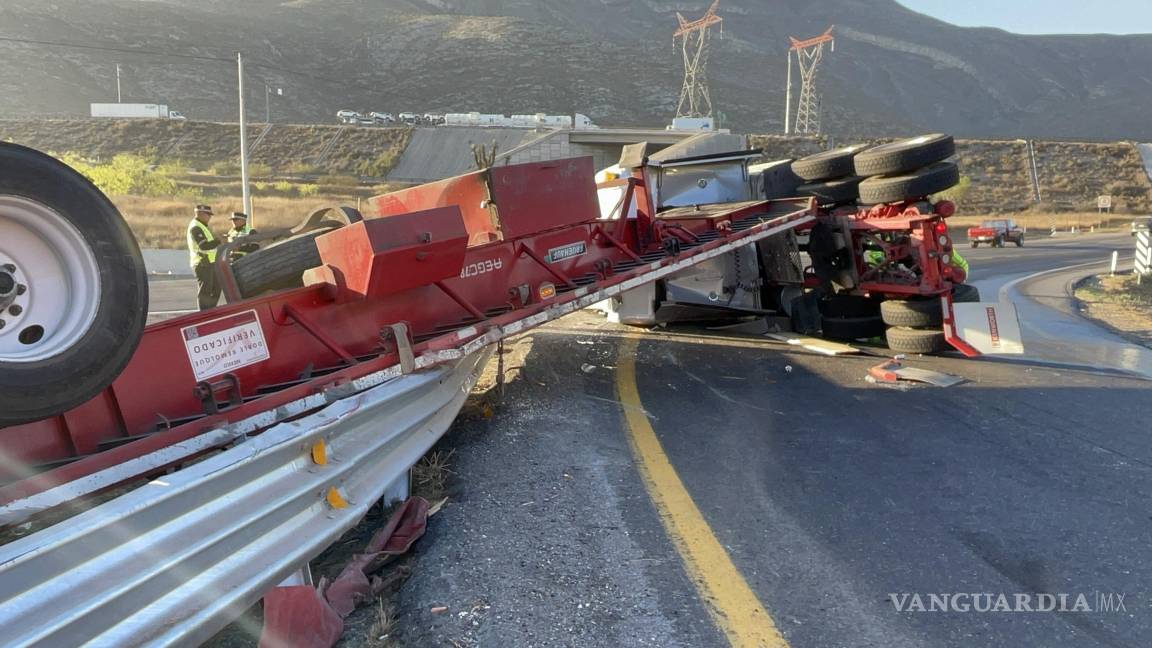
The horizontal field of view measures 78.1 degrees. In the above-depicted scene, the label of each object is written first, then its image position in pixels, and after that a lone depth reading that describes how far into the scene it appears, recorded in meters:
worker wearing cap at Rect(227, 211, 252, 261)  9.18
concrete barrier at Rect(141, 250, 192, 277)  19.06
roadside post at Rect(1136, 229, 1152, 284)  16.73
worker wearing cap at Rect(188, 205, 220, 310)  8.59
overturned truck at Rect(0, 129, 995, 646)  1.97
